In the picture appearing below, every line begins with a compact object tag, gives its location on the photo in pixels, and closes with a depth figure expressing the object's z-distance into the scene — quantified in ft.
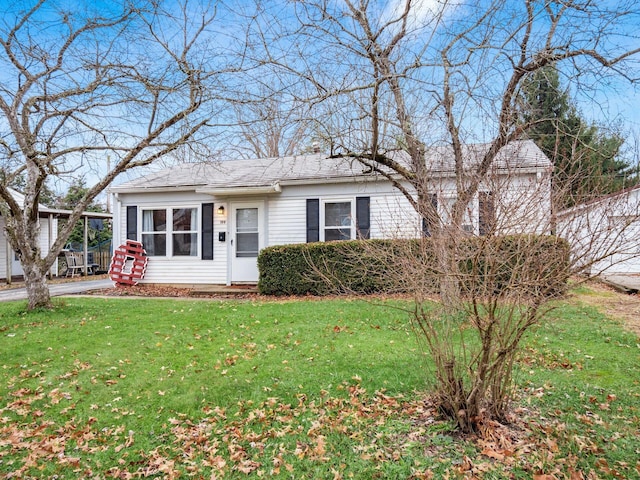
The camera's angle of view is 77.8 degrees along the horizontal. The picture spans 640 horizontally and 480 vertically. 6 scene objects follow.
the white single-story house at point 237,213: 33.09
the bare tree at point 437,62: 16.11
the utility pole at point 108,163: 24.17
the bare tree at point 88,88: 22.22
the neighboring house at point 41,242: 44.60
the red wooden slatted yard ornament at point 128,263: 35.94
